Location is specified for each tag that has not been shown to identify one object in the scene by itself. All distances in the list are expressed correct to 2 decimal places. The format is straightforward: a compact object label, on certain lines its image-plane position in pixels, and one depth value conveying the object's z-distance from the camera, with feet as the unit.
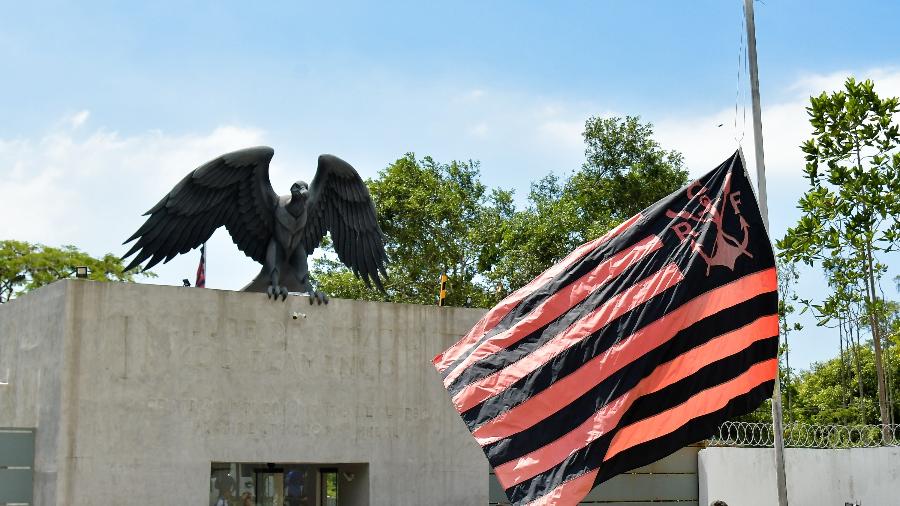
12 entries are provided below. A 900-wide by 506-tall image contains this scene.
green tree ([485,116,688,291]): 124.67
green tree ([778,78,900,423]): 73.10
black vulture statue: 54.54
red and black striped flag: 28.45
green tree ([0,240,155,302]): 156.66
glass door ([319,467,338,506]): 58.96
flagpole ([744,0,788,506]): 38.75
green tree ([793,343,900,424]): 147.84
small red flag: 65.41
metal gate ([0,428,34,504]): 50.62
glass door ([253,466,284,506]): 56.90
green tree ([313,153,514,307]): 131.03
